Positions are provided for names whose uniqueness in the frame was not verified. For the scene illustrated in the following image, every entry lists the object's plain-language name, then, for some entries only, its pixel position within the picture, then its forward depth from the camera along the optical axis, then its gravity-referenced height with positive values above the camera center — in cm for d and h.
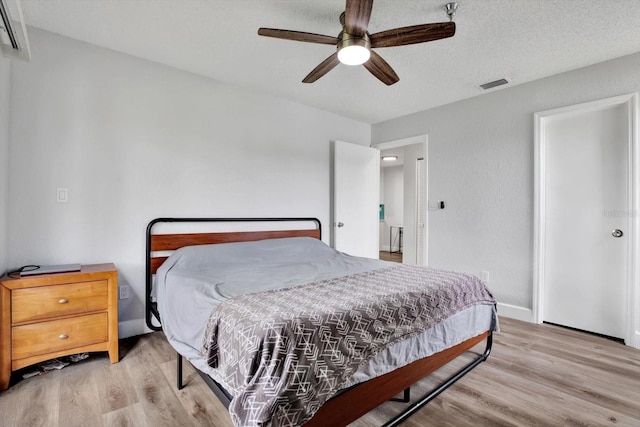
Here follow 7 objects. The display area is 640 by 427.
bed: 120 -58
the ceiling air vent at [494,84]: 324 +134
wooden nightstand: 196 -72
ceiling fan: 172 +106
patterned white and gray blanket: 116 -57
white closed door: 280 -9
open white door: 420 +15
